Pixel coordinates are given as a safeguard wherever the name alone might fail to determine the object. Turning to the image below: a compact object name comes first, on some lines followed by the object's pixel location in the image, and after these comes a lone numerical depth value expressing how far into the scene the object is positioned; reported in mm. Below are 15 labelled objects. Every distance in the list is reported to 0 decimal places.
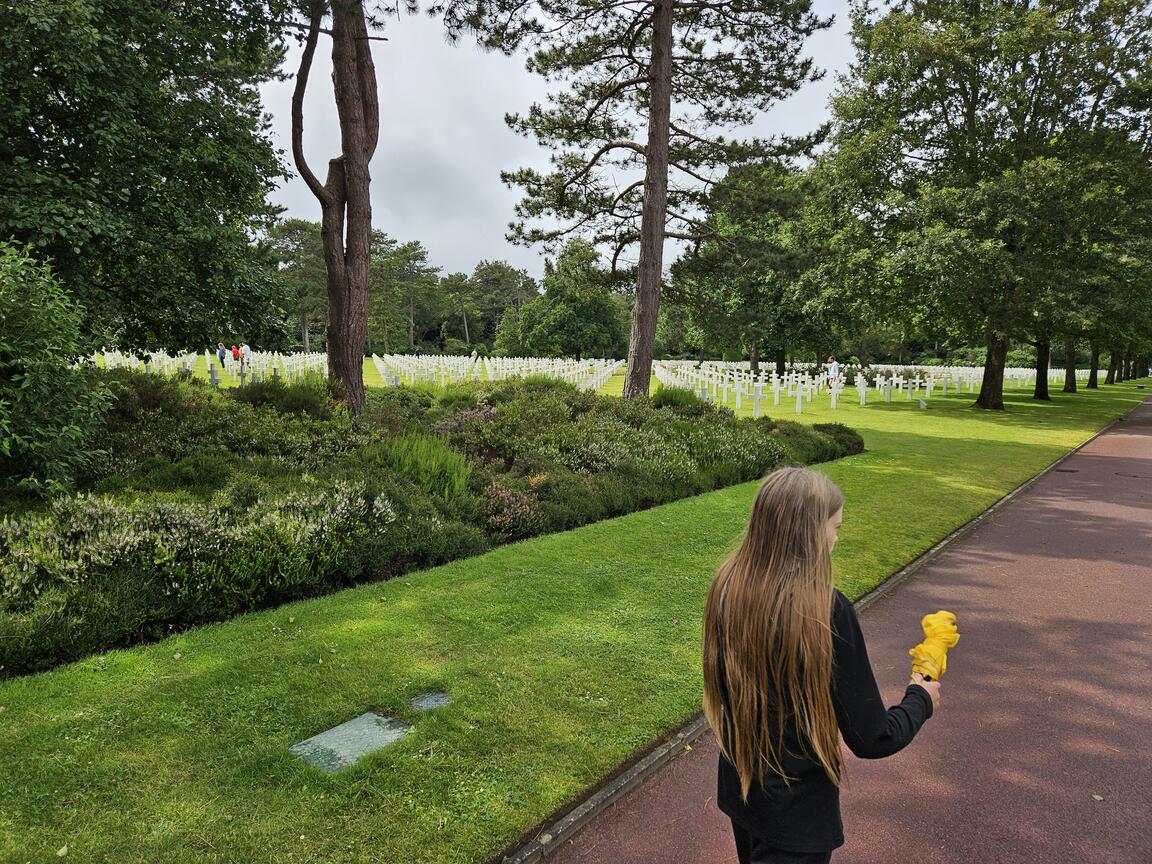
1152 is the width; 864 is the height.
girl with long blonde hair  1783
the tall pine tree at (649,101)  14547
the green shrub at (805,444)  12469
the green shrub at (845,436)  13797
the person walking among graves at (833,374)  25331
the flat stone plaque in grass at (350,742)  3291
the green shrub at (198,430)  6828
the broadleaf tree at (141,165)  6504
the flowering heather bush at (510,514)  7336
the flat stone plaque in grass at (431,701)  3784
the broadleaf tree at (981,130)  20344
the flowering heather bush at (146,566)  4137
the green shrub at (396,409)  9258
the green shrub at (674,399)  14250
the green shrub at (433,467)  7355
